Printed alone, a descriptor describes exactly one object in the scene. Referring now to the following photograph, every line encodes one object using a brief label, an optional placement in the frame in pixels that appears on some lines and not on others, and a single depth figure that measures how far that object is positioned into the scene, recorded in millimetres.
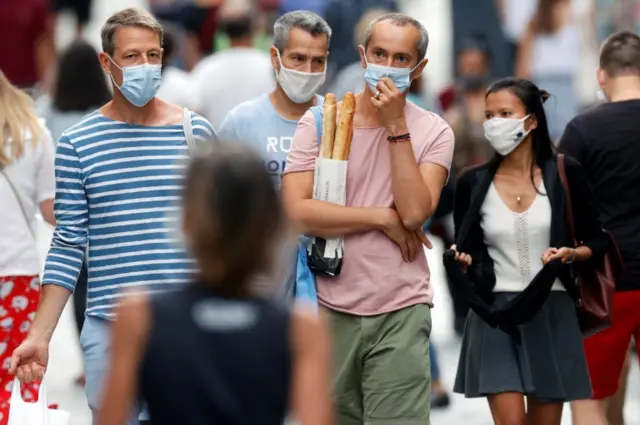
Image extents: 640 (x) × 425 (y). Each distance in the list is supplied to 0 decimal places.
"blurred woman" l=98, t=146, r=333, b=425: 7038
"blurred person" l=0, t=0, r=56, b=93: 24331
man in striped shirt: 11342
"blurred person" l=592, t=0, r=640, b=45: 37040
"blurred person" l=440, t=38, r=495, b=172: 21130
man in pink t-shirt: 11909
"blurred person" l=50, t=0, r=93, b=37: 34989
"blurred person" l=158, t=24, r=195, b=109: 19328
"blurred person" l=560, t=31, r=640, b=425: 14504
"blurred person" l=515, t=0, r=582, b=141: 28712
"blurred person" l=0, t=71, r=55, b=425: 13253
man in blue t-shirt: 13517
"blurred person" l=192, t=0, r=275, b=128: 20913
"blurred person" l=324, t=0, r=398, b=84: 27749
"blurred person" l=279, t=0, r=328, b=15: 29974
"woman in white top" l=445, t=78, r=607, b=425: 13268
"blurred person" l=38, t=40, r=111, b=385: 18675
